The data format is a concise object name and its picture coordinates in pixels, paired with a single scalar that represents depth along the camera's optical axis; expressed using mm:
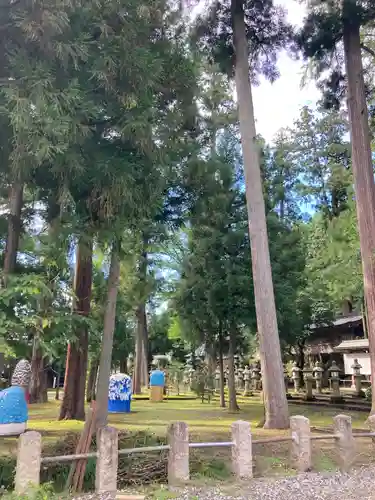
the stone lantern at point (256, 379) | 25547
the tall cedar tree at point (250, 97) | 11047
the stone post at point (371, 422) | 9785
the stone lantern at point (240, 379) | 27122
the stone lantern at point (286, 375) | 23417
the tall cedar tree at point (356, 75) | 11828
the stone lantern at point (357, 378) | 18125
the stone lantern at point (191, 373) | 22666
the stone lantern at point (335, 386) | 17000
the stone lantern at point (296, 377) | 22434
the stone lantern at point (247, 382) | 24569
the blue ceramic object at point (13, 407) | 6400
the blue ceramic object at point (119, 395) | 15320
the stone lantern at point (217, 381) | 26255
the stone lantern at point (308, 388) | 18686
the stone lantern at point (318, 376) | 20781
